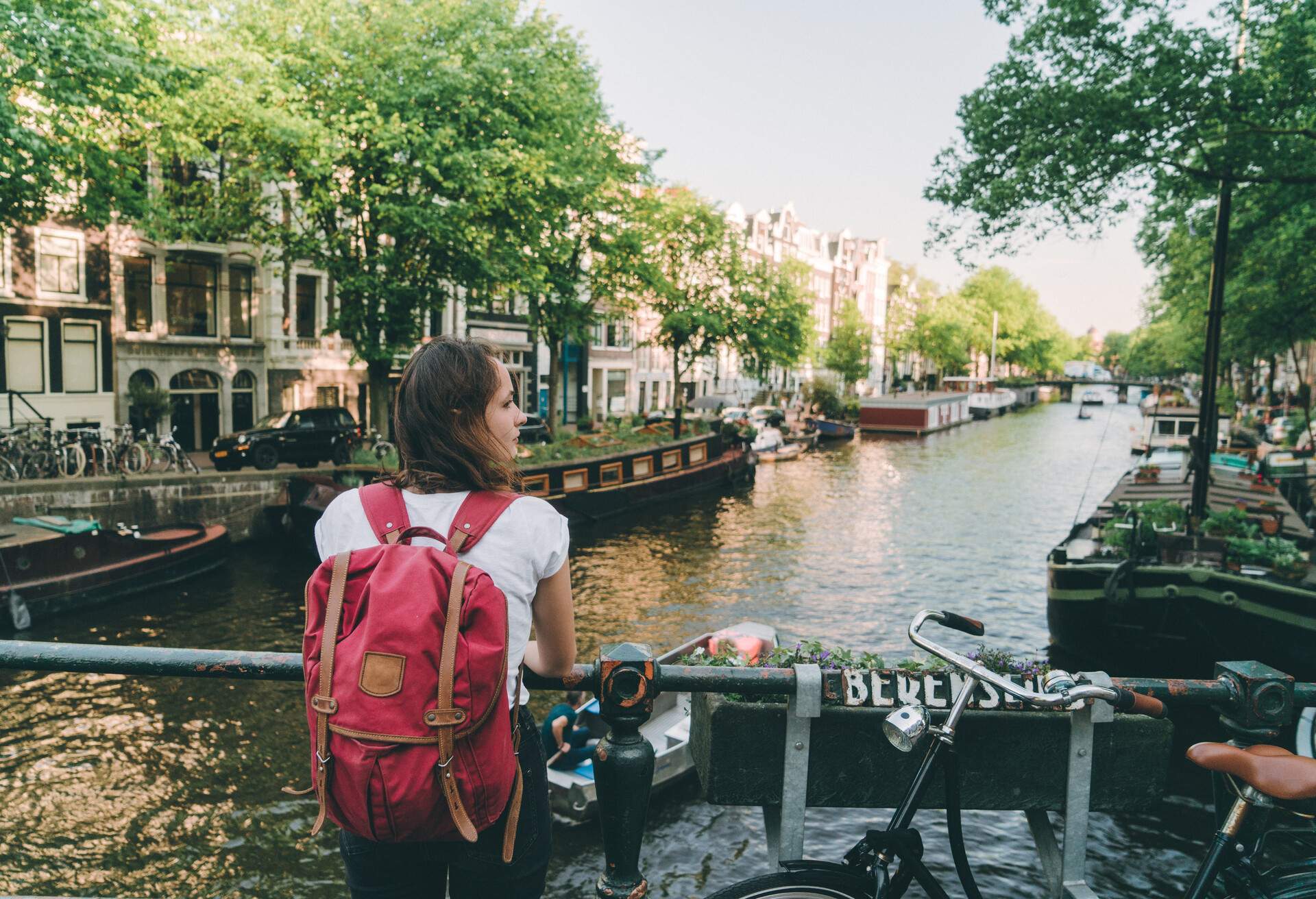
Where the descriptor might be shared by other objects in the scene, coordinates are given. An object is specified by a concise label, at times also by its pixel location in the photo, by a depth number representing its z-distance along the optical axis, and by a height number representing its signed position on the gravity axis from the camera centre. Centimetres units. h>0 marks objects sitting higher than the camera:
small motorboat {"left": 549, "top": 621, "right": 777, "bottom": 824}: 899 -377
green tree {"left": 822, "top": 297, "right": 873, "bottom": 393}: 6731 +173
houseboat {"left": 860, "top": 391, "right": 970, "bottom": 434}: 5797 -226
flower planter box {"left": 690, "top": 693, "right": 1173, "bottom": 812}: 270 -105
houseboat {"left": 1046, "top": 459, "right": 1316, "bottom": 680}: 1164 -271
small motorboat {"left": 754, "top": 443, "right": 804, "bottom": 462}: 4150 -346
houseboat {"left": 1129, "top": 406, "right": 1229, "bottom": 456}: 3859 -169
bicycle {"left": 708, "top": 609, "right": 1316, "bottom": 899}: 233 -113
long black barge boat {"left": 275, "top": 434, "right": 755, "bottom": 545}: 2031 -299
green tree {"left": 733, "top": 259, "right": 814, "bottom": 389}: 4181 +229
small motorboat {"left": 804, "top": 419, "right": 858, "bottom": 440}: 5200 -291
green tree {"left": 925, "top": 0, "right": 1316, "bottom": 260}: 1206 +357
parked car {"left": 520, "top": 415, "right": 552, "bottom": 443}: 3409 -225
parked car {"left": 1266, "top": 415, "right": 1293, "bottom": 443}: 3794 -173
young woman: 194 -32
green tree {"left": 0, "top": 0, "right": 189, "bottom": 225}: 1433 +407
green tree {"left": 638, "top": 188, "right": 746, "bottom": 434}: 3969 +402
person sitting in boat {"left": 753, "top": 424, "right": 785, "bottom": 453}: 4222 -293
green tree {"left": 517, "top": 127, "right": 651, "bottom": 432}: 2345 +382
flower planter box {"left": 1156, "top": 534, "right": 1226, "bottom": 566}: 1289 -221
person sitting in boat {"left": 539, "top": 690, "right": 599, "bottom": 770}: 920 -352
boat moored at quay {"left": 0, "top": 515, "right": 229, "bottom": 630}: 1488 -340
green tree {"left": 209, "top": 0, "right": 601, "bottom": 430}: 2003 +441
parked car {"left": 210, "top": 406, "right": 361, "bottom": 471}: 2300 -195
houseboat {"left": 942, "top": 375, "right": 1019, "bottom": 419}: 7650 -140
